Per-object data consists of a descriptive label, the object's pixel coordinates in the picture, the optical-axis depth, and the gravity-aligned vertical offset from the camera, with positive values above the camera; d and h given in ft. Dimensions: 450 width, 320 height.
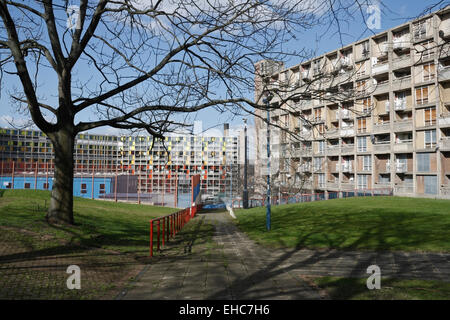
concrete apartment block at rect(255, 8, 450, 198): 97.71 +14.22
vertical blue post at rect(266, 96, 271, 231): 39.42 -0.51
